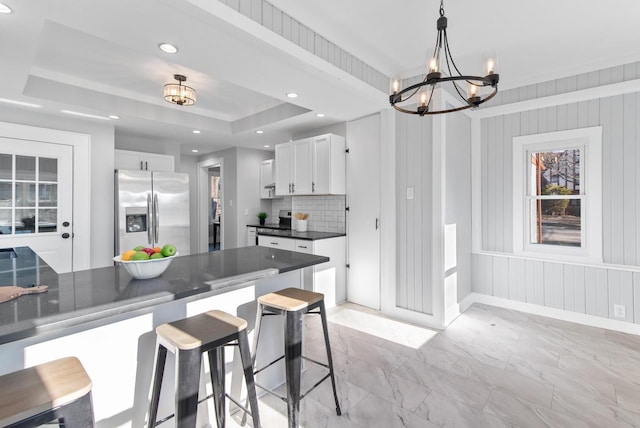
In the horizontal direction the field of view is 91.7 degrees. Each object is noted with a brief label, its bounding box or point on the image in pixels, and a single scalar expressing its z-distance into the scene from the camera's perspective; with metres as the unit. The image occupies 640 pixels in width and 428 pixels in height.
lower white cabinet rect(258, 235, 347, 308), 3.69
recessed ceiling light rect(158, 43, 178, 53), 2.12
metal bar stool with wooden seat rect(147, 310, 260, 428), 1.28
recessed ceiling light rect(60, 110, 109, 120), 3.48
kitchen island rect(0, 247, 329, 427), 1.16
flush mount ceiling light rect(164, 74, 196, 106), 3.14
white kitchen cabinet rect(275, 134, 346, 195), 4.01
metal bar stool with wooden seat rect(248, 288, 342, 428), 1.70
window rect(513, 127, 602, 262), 3.26
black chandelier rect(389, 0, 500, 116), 1.71
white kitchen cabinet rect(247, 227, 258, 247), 5.39
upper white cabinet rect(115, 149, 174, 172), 4.43
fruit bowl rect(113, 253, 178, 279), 1.51
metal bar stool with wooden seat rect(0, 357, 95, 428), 0.88
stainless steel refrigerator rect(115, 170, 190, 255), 4.05
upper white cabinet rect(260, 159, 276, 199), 5.62
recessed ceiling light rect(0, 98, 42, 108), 3.10
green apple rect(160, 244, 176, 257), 1.60
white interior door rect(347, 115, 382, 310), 3.80
